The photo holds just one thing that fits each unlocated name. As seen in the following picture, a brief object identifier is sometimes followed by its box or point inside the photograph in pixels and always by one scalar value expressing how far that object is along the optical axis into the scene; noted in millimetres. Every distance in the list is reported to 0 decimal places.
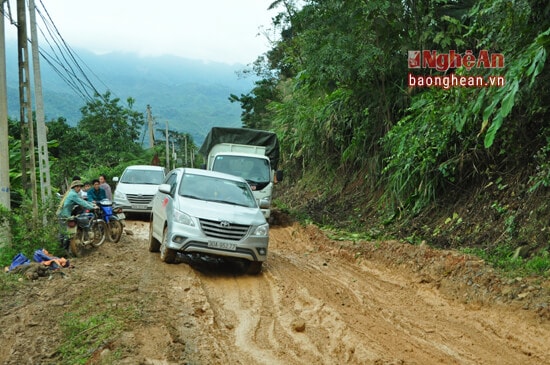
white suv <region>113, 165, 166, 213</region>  20031
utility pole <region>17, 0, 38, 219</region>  14148
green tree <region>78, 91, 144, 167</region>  47594
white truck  20641
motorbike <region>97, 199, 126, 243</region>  13977
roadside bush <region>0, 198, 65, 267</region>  12859
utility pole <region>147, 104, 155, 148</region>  52244
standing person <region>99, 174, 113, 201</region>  16456
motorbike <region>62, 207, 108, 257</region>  12891
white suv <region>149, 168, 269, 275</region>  9914
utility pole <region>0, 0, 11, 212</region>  13523
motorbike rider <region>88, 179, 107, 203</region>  14261
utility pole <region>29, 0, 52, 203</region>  15555
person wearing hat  12992
